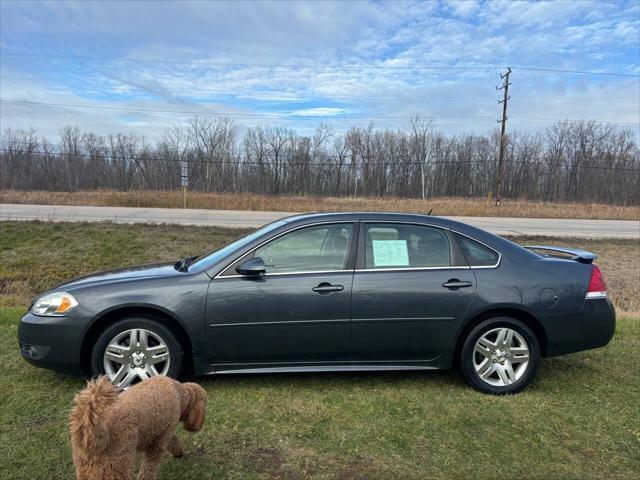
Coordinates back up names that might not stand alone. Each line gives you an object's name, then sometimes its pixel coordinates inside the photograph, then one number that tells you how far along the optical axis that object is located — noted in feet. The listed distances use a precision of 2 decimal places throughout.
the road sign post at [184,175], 80.58
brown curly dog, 6.16
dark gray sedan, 12.07
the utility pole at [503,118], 111.55
